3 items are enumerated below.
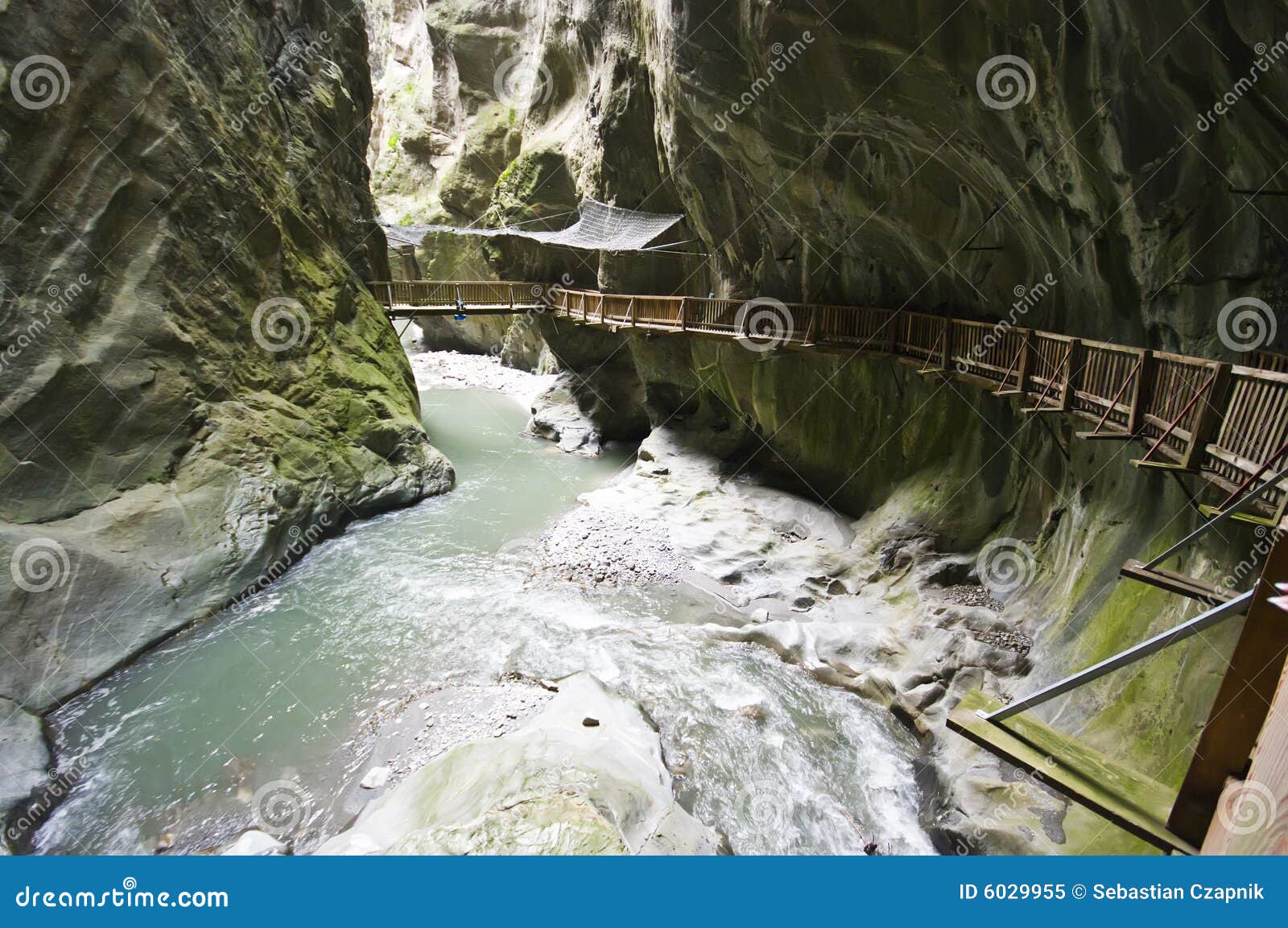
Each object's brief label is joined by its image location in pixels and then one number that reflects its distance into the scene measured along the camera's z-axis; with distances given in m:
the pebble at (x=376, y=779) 7.52
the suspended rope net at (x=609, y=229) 17.64
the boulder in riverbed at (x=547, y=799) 5.51
